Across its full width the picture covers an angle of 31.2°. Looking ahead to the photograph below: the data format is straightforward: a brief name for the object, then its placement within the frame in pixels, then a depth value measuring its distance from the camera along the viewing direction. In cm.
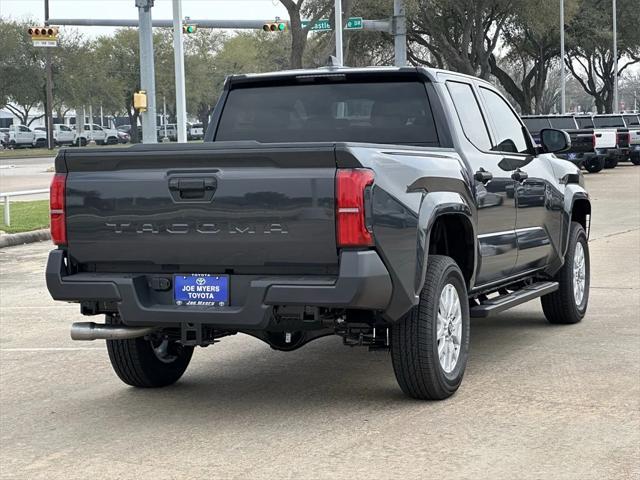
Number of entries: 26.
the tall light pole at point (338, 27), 3192
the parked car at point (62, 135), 8218
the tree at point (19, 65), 7581
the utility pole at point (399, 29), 3434
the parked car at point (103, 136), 8662
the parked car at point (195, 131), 9711
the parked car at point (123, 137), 8966
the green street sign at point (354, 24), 3644
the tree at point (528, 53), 5859
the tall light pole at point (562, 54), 5158
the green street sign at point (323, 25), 3722
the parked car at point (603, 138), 3681
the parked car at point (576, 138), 3453
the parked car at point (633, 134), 4078
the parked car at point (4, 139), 8000
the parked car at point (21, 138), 7888
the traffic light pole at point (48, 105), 5859
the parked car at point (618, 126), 3856
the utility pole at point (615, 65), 5861
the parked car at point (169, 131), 9381
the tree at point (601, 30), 6219
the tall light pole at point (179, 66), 2605
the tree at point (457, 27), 4897
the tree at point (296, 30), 3158
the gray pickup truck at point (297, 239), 599
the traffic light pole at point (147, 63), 2620
